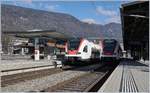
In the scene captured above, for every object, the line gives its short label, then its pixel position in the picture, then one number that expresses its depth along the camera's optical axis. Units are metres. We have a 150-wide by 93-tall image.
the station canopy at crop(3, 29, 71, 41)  39.86
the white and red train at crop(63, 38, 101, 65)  18.89
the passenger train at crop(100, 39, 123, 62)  23.79
